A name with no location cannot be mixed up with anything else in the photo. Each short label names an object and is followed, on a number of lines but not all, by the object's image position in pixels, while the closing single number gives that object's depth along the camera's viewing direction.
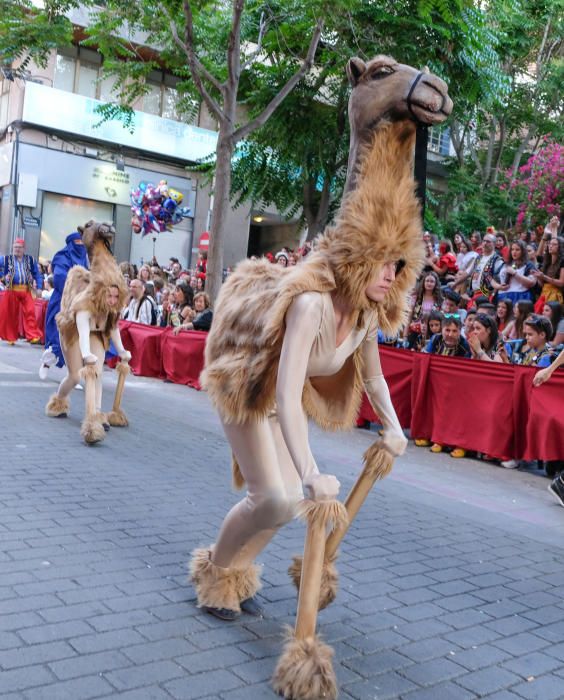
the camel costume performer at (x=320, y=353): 3.02
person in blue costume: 10.03
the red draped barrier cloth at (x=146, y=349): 13.86
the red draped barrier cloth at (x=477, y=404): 7.71
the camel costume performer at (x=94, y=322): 7.77
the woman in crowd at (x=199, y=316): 12.84
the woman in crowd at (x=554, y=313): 9.94
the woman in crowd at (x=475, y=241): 14.64
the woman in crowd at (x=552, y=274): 11.02
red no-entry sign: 25.11
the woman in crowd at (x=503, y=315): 10.58
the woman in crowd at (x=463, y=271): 12.97
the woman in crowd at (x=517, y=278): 11.63
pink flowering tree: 18.30
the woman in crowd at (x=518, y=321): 10.07
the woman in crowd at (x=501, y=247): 12.88
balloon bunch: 24.27
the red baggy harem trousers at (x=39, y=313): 18.15
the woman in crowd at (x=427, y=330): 9.93
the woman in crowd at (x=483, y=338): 9.05
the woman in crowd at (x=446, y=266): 13.81
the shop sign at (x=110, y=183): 28.14
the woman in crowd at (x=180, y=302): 13.70
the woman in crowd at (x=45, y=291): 19.40
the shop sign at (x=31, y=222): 26.39
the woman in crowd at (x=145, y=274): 16.95
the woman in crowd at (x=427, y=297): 11.55
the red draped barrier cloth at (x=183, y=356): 12.81
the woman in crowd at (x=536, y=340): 8.75
